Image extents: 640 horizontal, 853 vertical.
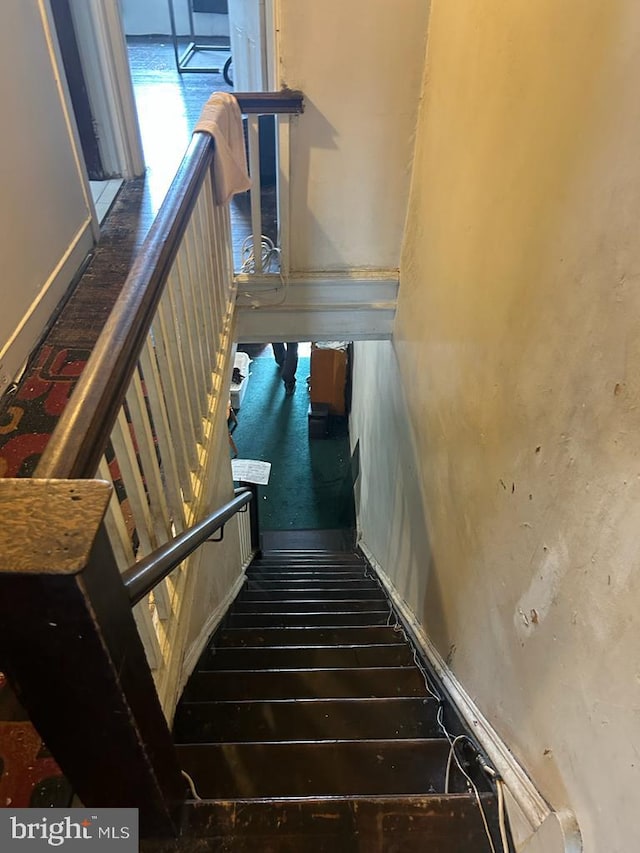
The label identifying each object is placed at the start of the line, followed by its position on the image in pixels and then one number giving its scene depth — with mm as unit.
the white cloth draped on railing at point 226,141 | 2062
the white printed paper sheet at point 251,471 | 4859
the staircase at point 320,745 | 1198
